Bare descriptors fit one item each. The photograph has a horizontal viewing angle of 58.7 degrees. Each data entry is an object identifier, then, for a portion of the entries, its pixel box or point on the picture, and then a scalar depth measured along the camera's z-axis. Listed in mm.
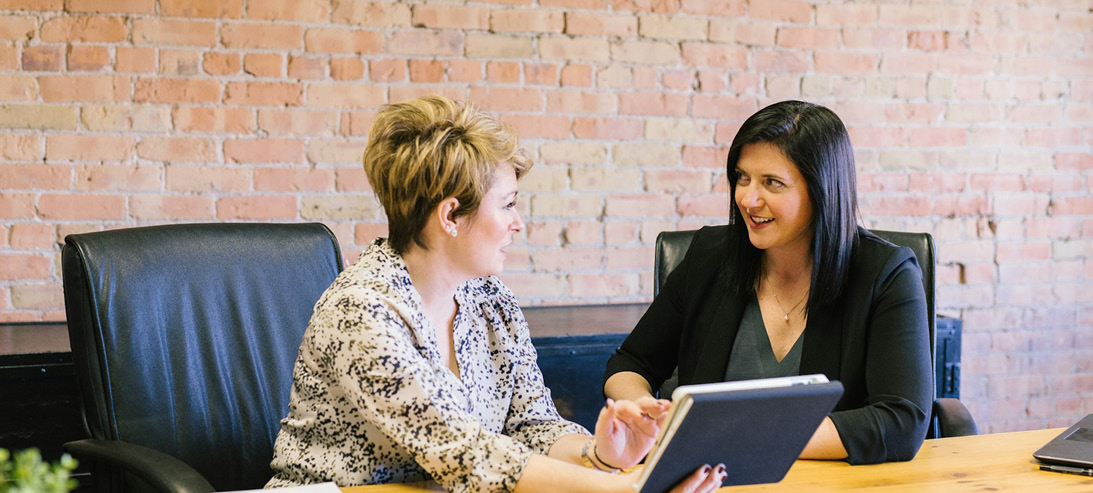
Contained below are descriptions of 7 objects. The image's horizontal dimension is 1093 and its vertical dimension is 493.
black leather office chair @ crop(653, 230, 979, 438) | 1803
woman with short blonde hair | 1235
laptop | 1402
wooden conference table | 1338
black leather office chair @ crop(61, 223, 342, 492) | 1582
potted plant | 623
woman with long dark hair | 1637
